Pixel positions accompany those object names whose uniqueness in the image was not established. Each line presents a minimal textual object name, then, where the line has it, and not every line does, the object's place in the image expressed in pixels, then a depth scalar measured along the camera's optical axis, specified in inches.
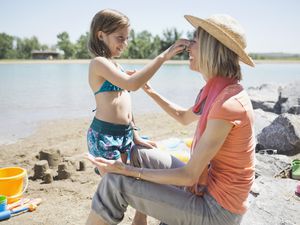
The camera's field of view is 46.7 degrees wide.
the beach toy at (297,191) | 128.3
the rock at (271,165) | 158.2
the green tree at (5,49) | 2815.0
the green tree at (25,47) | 3081.7
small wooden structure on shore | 3144.7
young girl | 116.5
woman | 79.1
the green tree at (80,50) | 2927.4
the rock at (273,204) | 107.7
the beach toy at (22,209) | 134.0
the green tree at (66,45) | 3019.2
